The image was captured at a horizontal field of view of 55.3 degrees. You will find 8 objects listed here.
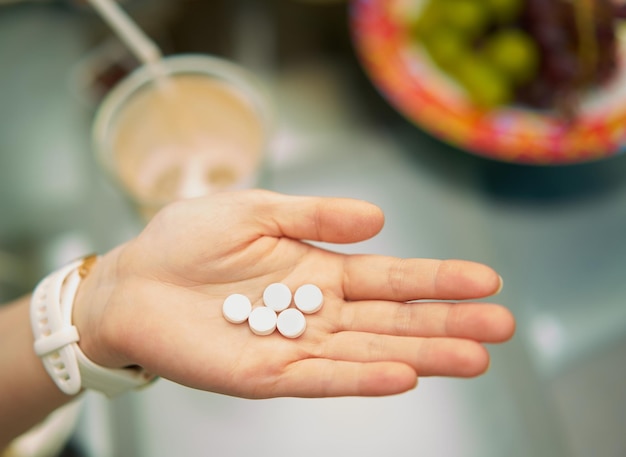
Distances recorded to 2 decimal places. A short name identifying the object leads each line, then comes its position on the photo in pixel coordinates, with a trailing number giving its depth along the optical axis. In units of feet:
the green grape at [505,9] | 2.33
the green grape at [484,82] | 2.40
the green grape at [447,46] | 2.45
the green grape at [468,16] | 2.34
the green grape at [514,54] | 2.30
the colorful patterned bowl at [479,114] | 2.37
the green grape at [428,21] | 2.52
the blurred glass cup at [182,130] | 2.40
